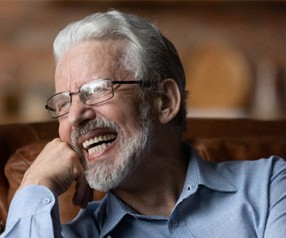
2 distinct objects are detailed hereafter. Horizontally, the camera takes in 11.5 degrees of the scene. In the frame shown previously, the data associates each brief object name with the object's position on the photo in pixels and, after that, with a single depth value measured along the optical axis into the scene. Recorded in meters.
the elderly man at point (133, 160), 1.98
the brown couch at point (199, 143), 2.25
